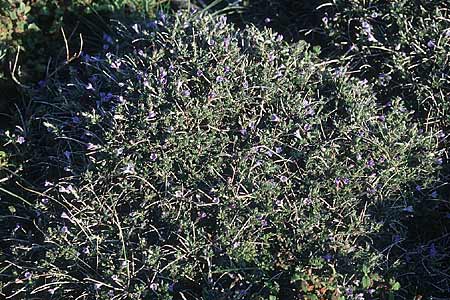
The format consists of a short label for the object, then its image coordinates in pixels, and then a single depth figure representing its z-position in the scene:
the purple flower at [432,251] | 3.16
